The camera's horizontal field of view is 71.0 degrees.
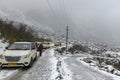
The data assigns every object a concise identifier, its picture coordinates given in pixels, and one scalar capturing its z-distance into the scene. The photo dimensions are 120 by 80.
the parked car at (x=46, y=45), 25.00
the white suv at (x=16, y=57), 6.23
